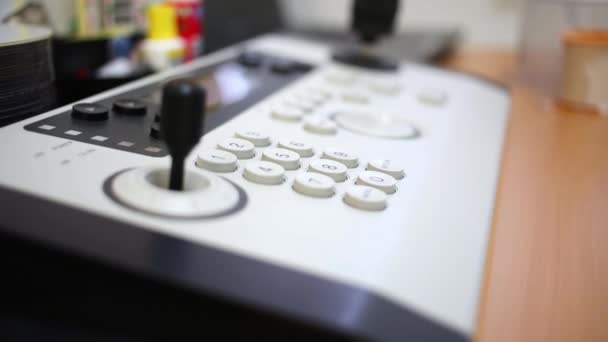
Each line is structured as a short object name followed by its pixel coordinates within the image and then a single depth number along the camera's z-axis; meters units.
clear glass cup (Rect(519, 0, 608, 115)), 0.85
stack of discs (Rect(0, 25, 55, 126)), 0.43
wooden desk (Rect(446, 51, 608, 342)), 0.36
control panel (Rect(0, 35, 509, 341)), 0.27
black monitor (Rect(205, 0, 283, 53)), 0.88
